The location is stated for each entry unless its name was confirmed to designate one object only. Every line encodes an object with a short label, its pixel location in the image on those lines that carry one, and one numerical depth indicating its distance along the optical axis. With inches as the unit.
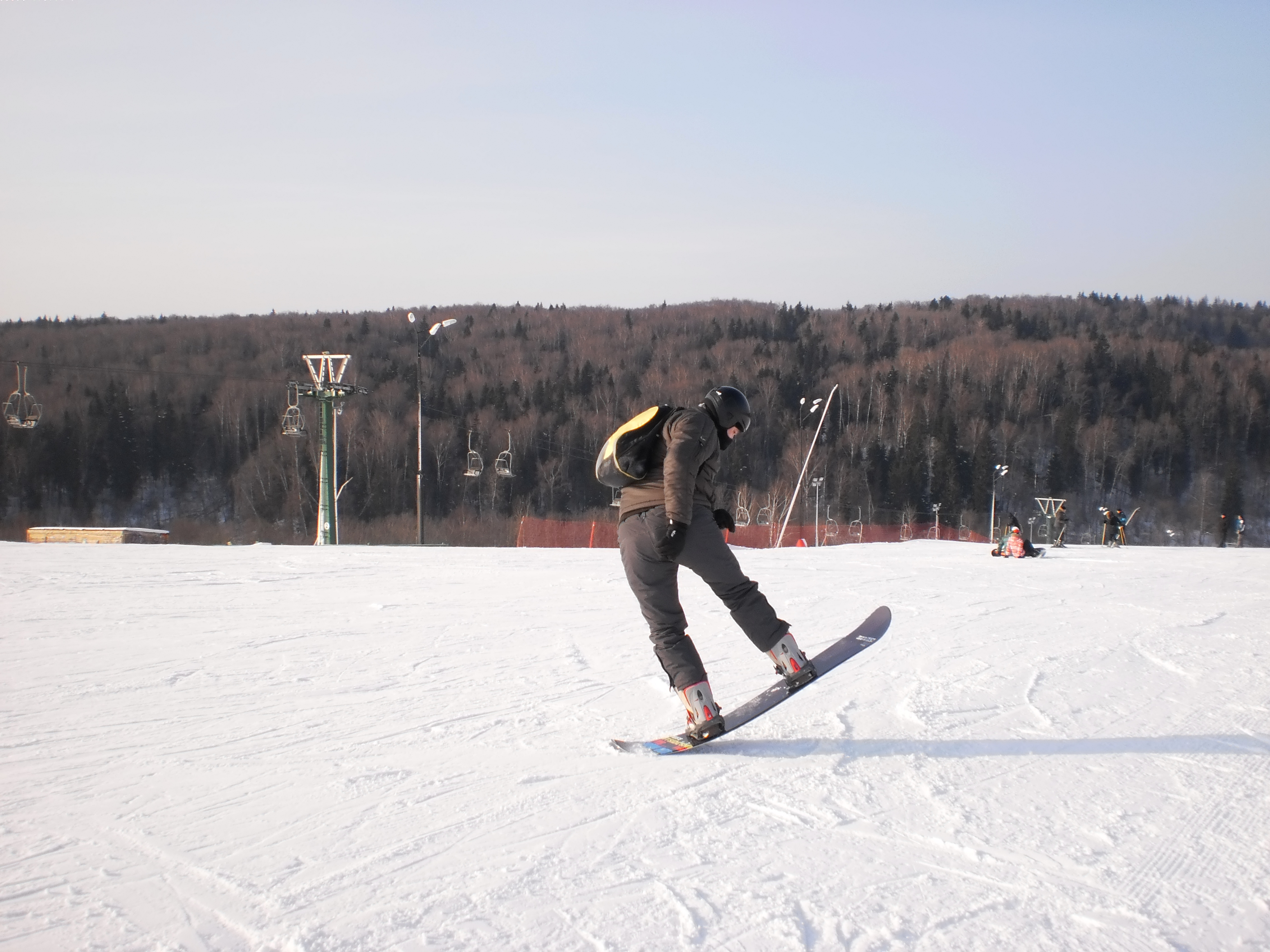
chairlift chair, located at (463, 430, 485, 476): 1360.7
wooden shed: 1003.9
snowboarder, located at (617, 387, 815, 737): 134.5
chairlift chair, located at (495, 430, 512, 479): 1379.2
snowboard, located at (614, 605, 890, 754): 133.1
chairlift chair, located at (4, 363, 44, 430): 999.0
